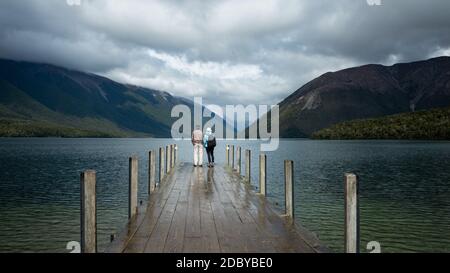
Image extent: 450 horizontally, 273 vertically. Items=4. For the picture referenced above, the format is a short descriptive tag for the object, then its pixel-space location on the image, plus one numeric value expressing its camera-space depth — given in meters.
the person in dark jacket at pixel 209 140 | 27.17
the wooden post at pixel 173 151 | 33.16
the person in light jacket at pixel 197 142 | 24.91
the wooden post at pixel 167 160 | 27.26
